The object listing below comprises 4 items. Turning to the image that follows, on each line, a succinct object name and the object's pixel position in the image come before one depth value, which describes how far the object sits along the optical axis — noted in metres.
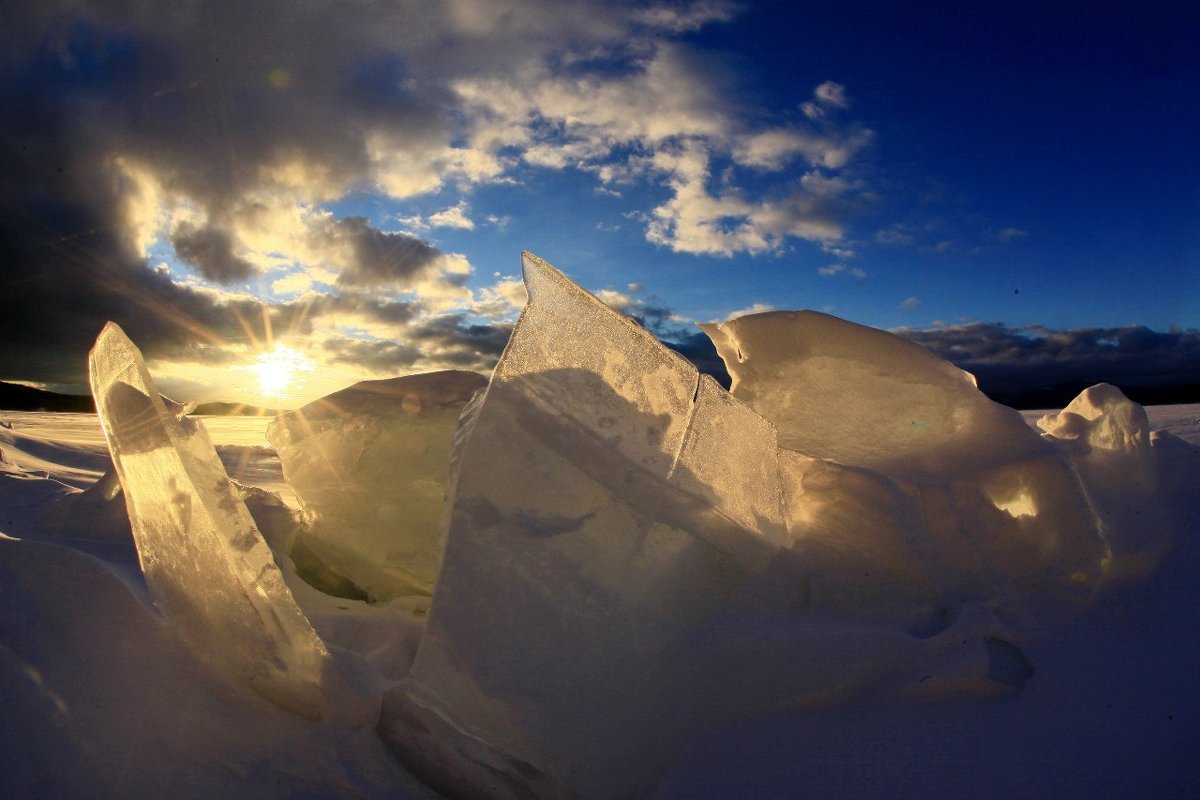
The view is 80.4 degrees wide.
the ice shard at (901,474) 2.00
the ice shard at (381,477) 2.53
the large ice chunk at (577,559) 1.44
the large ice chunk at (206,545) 1.42
